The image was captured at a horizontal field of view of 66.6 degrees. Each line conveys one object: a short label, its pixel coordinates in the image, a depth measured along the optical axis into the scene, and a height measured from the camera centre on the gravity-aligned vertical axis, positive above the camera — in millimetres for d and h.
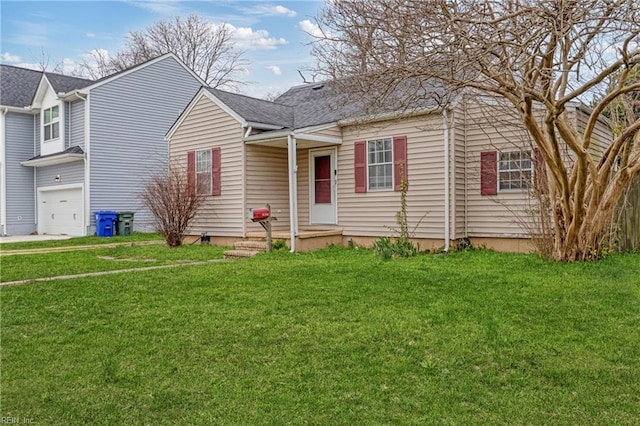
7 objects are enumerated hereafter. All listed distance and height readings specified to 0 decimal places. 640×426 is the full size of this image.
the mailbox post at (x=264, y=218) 10258 -73
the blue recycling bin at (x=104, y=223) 16203 -252
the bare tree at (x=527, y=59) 5312 +1950
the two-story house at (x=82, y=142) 16969 +2743
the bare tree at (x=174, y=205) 12078 +255
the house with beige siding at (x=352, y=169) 9797 +1008
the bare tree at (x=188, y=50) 29797 +10198
